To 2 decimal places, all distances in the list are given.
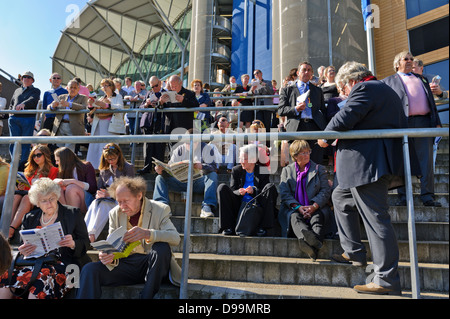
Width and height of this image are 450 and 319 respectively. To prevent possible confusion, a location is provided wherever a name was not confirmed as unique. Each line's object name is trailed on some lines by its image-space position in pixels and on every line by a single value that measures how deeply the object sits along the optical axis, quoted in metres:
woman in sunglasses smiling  4.70
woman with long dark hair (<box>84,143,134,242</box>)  4.28
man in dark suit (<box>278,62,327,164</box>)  5.48
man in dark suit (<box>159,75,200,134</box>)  6.77
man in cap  7.51
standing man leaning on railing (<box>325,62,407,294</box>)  2.96
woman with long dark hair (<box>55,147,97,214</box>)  4.36
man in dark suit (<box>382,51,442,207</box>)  4.53
